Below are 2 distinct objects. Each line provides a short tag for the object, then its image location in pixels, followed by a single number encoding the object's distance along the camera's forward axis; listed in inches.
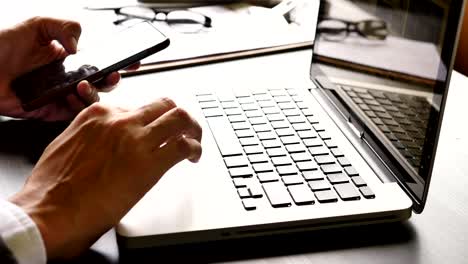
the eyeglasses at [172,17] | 44.1
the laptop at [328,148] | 20.3
